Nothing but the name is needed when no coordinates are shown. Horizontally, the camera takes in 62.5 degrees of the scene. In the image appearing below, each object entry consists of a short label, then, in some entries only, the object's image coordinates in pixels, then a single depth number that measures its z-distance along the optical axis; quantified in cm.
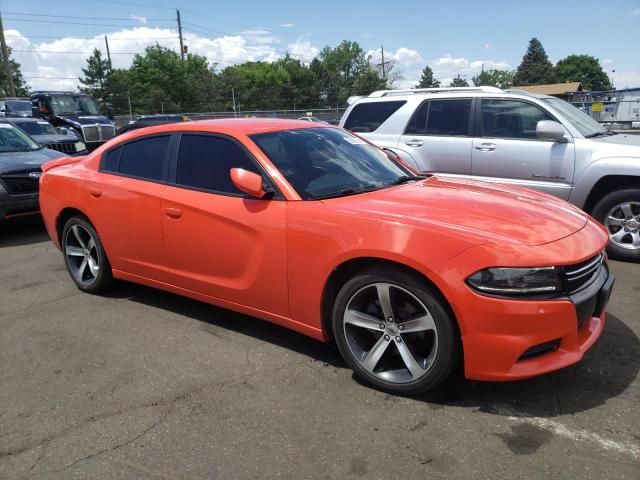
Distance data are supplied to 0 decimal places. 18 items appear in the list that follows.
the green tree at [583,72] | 11975
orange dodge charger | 264
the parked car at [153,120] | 2131
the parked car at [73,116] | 1905
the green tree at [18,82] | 7456
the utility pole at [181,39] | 5931
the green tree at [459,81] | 9871
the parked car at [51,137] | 1308
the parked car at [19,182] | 714
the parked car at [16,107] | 2102
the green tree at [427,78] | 11431
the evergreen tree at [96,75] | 7131
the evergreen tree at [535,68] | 11175
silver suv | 571
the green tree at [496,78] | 12199
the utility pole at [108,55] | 6938
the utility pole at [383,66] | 9587
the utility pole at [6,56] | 3284
